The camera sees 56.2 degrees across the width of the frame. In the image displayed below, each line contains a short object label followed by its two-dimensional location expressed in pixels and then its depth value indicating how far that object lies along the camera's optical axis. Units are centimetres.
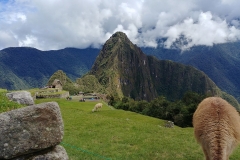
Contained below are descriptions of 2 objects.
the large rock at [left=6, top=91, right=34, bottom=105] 2012
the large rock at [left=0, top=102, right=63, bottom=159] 624
